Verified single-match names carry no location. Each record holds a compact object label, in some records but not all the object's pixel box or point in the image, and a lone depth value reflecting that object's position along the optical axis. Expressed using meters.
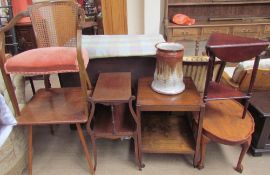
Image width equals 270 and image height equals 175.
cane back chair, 1.42
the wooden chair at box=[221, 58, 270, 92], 1.78
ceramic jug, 1.49
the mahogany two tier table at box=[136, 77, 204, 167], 1.49
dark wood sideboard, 3.51
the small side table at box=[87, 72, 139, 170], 1.47
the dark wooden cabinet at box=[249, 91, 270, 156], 1.72
